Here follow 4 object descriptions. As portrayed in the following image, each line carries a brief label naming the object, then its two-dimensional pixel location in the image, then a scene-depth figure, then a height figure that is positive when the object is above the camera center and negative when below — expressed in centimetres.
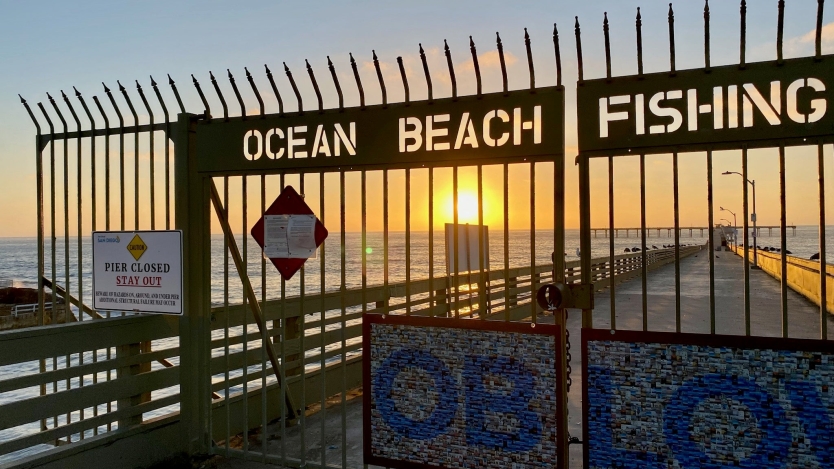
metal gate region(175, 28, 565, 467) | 402 +41
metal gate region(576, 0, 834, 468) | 331 -36
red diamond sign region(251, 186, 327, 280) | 479 -1
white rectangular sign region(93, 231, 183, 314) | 527 -35
